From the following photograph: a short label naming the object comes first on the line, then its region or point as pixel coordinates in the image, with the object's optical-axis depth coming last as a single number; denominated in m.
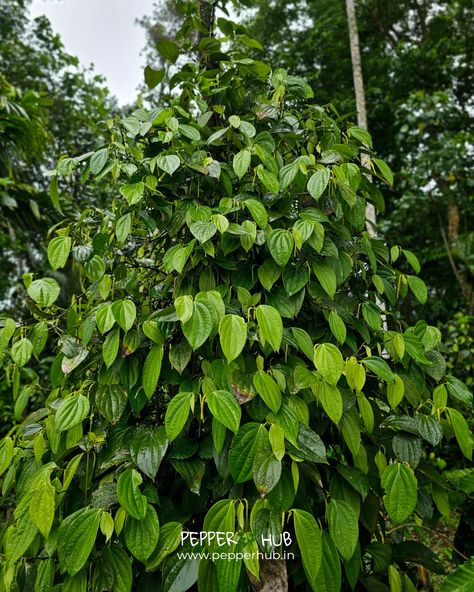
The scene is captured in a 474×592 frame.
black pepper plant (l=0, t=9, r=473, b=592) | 0.65
